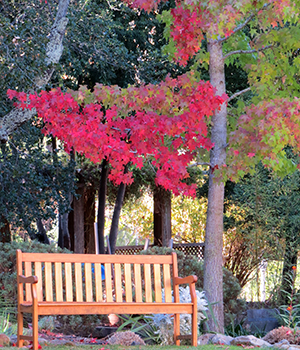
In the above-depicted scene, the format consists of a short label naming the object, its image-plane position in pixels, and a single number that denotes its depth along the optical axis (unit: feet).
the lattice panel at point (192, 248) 85.99
